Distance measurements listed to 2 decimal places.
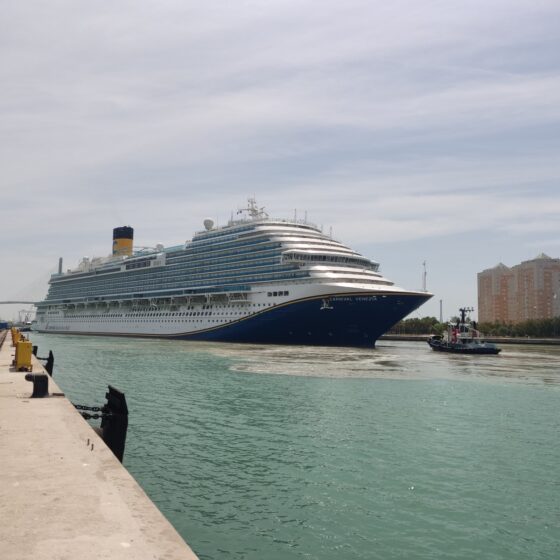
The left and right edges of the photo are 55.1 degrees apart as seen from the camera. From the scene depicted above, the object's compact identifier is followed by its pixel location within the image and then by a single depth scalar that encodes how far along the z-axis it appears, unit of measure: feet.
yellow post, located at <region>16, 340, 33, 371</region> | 73.87
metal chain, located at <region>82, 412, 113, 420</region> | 45.15
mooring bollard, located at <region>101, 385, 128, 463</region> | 43.91
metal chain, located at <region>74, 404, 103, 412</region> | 49.99
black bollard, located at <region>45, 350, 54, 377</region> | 94.29
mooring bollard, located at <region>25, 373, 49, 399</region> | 50.37
